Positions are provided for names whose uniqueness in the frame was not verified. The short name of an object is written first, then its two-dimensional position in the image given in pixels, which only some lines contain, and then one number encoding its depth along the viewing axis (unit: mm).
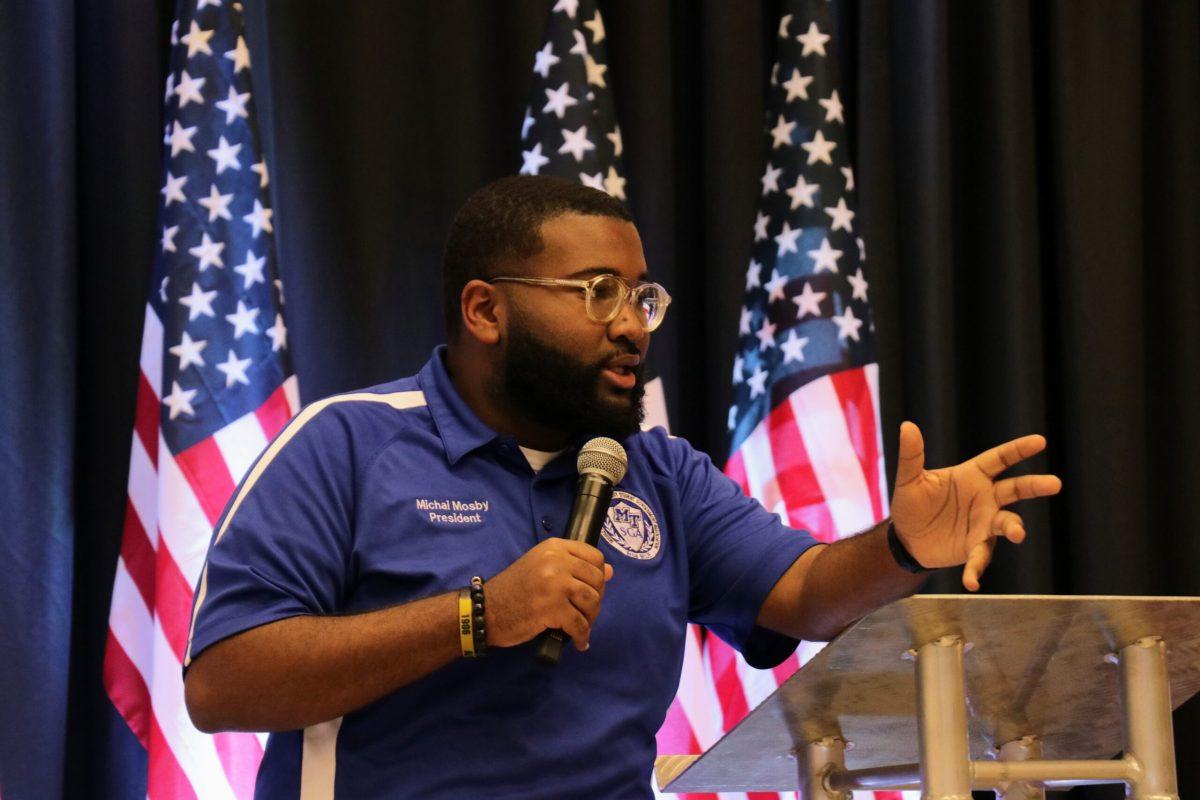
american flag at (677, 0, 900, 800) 7164
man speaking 3822
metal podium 3252
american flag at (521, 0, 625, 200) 7074
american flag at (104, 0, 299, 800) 6223
